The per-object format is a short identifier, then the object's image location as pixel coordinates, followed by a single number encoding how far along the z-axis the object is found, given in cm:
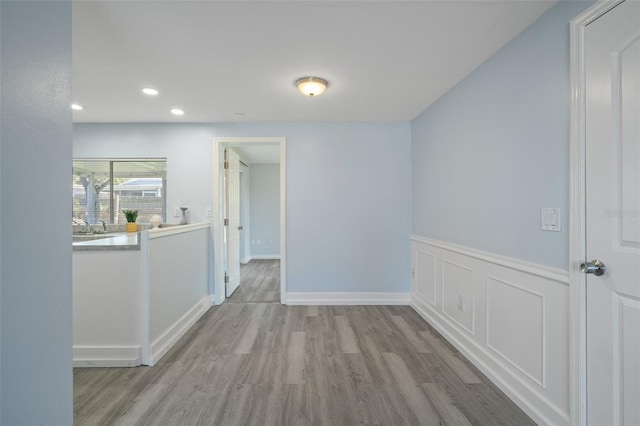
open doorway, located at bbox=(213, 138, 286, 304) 353
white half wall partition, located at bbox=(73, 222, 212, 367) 207
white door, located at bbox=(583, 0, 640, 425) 115
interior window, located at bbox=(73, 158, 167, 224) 368
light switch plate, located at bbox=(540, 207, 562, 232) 147
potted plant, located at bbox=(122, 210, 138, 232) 285
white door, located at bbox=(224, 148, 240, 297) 374
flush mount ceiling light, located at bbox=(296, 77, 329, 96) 229
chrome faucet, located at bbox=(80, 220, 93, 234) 347
